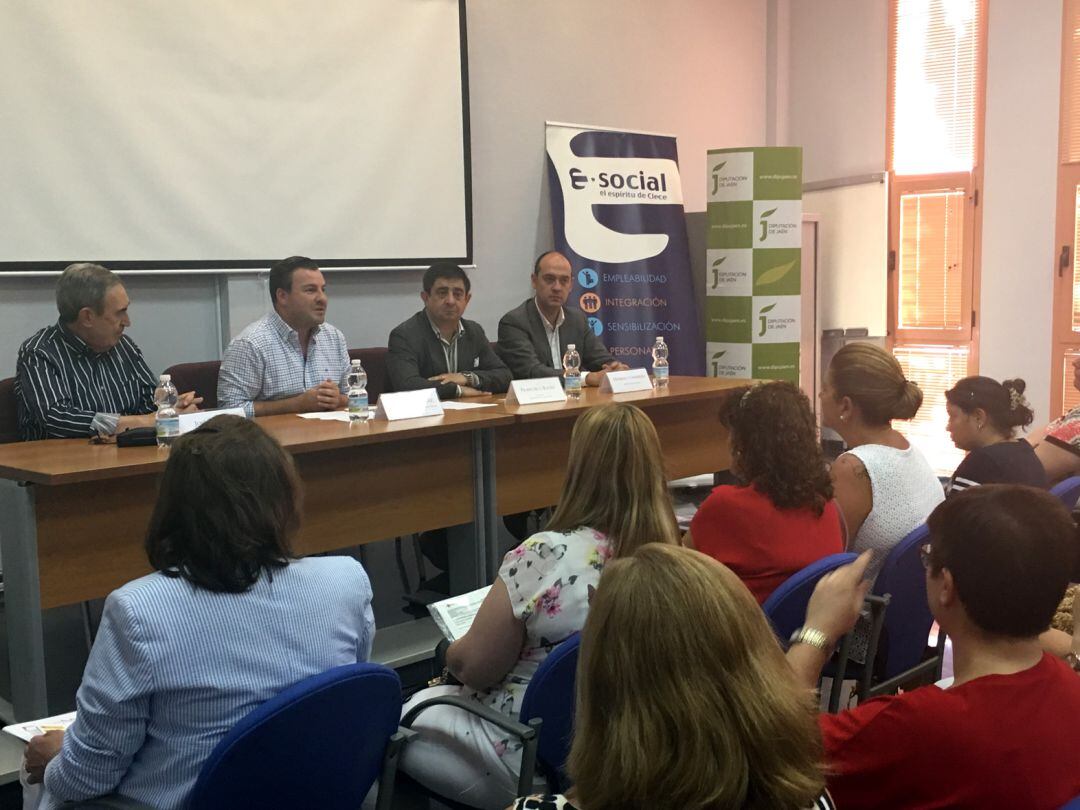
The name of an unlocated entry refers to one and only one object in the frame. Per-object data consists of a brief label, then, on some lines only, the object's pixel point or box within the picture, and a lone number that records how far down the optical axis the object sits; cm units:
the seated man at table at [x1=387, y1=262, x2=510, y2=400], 426
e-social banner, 605
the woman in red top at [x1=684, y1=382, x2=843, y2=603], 212
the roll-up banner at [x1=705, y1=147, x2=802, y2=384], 618
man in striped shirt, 321
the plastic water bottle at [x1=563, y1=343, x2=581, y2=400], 398
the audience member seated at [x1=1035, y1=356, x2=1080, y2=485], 325
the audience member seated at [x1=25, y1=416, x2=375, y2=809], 138
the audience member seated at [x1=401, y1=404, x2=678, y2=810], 172
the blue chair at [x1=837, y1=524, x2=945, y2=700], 220
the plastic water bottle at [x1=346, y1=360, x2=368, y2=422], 338
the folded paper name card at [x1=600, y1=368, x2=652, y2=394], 423
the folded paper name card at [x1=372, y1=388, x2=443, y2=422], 340
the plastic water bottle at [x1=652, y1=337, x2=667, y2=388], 433
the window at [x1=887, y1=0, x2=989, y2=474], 649
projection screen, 409
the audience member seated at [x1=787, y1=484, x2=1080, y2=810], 117
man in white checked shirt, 372
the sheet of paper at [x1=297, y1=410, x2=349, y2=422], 342
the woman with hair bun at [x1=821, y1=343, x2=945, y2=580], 241
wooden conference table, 248
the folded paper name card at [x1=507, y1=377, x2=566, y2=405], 377
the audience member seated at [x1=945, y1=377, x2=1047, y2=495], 277
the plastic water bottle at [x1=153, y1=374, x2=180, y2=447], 283
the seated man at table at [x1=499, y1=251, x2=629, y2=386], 473
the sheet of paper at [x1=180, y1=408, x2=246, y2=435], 293
